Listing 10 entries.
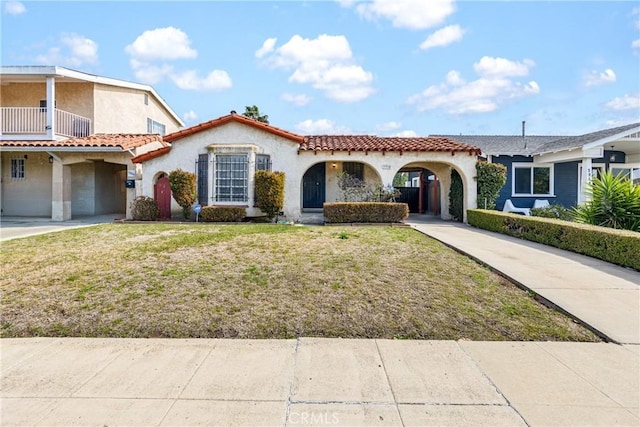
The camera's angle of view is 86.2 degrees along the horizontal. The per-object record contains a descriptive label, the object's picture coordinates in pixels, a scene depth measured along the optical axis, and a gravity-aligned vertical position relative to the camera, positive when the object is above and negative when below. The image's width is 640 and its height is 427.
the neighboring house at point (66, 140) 16.14 +3.04
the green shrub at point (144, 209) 14.94 -0.29
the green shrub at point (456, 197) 16.47 +0.37
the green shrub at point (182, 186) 14.16 +0.68
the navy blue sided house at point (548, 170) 18.91 +1.97
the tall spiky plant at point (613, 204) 9.71 +0.05
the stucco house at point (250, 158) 15.01 +2.04
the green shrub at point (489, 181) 15.51 +1.08
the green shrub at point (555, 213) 14.20 -0.33
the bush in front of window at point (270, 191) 14.12 +0.51
